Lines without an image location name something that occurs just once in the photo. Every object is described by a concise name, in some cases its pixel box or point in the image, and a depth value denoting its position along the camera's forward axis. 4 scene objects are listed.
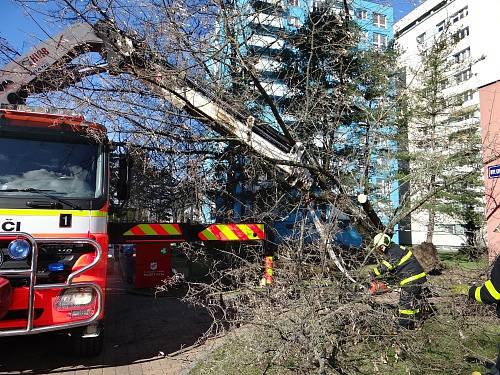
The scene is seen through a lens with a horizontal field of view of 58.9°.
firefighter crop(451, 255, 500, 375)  3.41
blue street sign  8.94
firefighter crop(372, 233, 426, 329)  4.81
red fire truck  4.51
